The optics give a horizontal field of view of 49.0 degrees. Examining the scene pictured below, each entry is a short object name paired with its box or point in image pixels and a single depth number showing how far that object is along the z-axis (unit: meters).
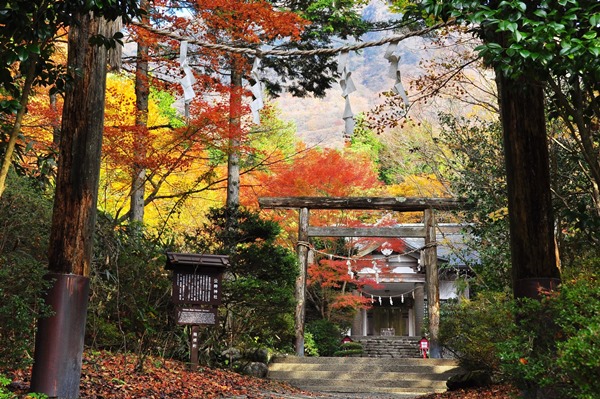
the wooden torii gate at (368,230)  15.46
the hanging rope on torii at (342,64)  6.11
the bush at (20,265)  5.18
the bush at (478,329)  8.89
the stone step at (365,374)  12.72
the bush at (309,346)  17.95
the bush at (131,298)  8.93
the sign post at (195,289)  9.95
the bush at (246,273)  11.46
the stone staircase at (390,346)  24.00
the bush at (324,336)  19.23
